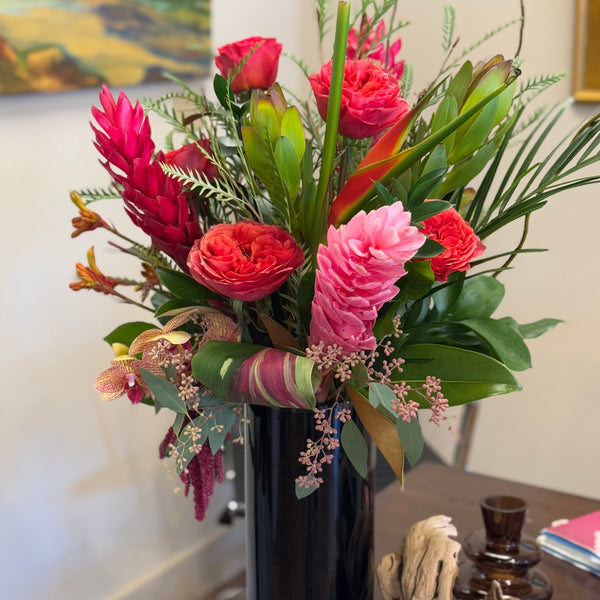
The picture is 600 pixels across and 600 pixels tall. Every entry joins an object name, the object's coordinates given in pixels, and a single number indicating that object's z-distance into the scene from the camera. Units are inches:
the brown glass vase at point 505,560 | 31.4
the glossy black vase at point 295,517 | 27.4
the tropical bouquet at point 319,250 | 22.9
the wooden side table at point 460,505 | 38.8
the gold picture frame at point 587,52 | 73.9
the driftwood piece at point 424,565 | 28.6
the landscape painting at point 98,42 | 55.5
